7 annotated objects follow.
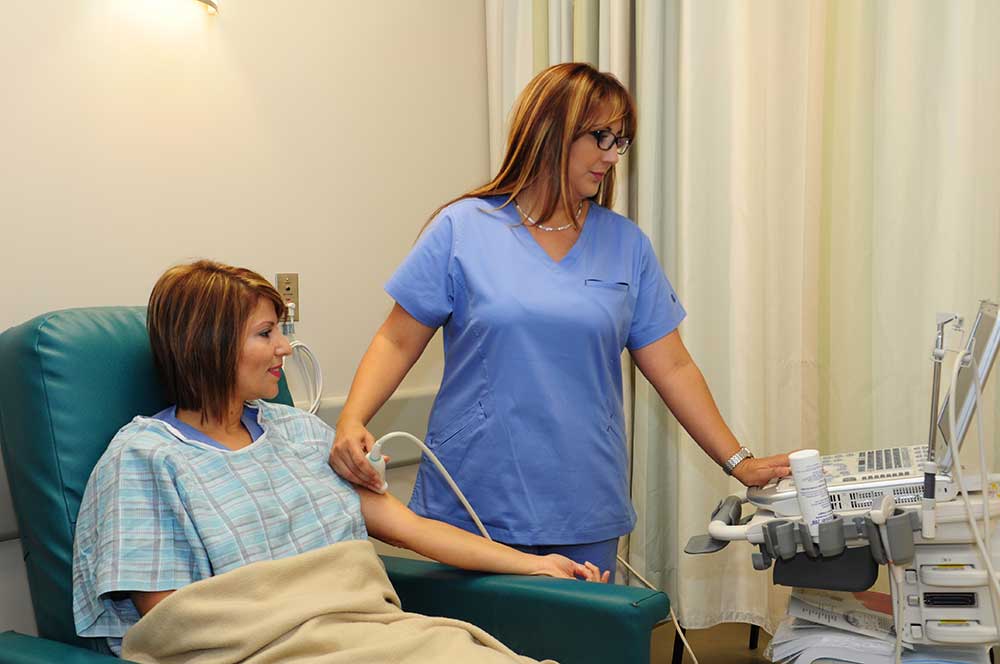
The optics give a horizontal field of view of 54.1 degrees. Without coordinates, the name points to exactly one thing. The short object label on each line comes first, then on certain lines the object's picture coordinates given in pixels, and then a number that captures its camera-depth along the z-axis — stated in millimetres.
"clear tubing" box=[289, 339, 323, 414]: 2130
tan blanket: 1271
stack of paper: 1466
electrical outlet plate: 2184
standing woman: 1686
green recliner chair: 1387
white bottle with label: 1347
